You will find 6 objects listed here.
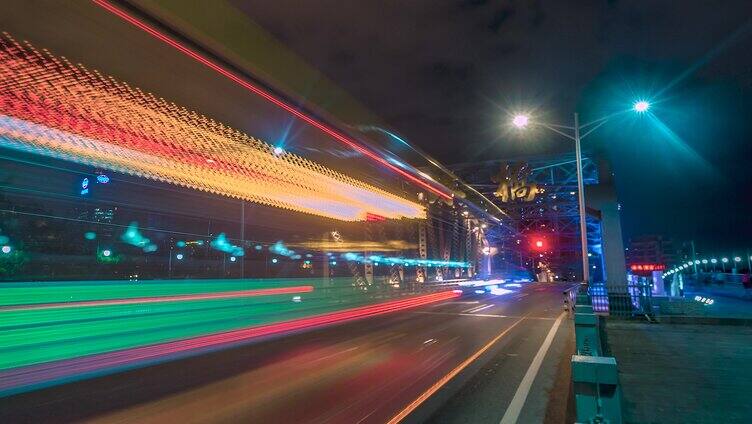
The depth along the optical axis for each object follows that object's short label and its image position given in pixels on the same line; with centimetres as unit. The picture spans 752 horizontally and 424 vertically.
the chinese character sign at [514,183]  3222
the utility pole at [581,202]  1725
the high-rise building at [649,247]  4346
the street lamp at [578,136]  1664
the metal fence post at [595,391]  314
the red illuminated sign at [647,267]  3078
